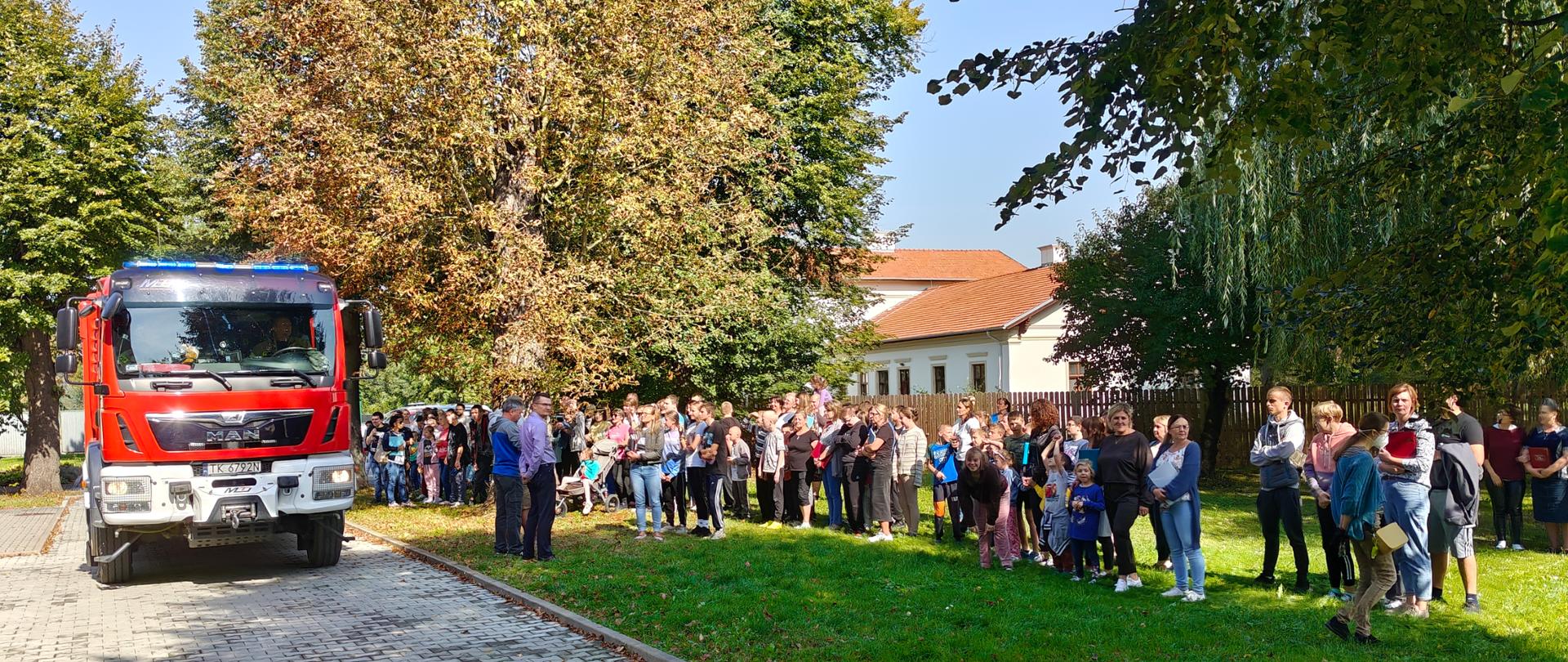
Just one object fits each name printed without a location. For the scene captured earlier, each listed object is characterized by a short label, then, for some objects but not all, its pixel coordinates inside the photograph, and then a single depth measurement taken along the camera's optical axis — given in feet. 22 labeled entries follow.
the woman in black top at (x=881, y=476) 45.75
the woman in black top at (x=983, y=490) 37.22
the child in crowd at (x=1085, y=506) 33.83
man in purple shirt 42.06
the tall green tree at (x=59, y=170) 72.90
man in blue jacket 42.88
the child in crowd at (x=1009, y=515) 37.55
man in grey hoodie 31.78
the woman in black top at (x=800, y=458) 50.52
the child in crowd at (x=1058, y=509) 35.91
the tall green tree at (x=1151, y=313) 72.54
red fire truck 37.35
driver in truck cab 40.32
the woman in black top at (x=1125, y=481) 32.65
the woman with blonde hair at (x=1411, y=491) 28.37
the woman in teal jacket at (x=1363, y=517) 25.40
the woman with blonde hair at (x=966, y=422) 45.41
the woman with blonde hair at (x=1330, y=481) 31.42
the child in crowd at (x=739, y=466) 51.36
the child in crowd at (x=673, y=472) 48.88
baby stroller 57.72
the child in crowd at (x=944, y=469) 44.96
